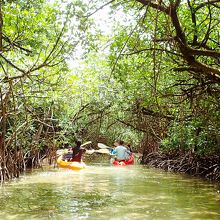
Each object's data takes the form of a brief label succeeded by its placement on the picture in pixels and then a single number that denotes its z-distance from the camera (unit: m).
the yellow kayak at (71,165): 12.15
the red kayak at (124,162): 14.91
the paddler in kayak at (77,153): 12.69
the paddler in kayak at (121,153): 15.03
